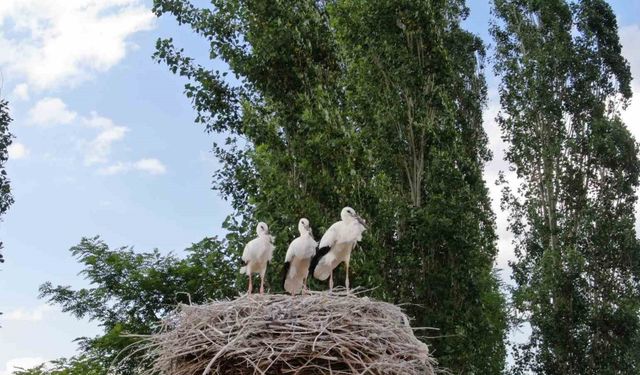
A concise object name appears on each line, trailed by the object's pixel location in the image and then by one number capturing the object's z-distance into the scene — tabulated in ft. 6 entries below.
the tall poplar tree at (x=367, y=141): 41.14
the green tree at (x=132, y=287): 53.31
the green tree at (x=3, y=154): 58.34
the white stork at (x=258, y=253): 22.52
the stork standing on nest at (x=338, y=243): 21.90
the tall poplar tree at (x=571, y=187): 60.29
